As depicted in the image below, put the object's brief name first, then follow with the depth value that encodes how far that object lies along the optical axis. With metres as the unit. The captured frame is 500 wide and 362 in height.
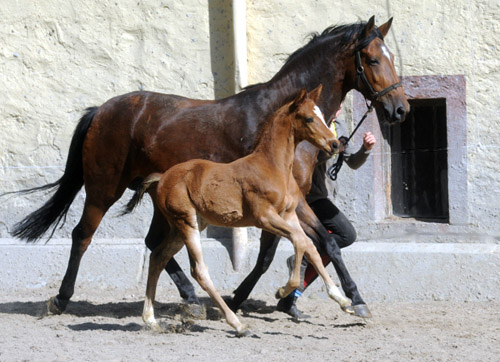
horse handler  11.83
